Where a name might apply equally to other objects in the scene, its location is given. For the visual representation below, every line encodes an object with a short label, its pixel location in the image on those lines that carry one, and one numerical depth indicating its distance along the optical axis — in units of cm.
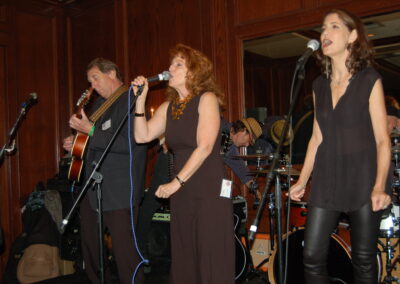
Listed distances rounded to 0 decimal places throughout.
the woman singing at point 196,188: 249
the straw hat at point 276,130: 385
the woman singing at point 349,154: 211
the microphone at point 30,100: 364
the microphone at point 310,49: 204
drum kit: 305
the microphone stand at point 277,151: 195
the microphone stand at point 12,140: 531
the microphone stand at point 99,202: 253
